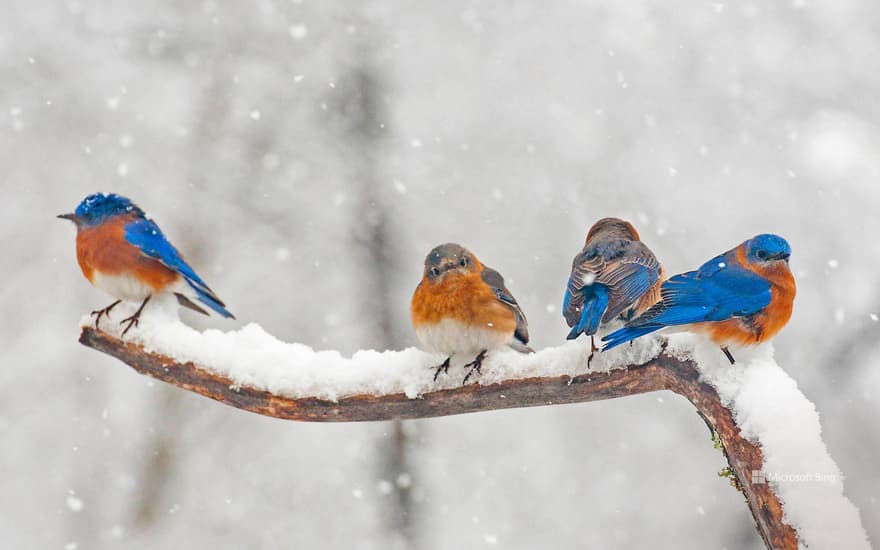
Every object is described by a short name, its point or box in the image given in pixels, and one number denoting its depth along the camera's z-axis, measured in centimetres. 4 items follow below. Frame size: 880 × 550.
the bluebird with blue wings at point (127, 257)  845
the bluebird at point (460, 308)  766
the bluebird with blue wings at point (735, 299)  699
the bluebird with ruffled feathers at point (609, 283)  712
